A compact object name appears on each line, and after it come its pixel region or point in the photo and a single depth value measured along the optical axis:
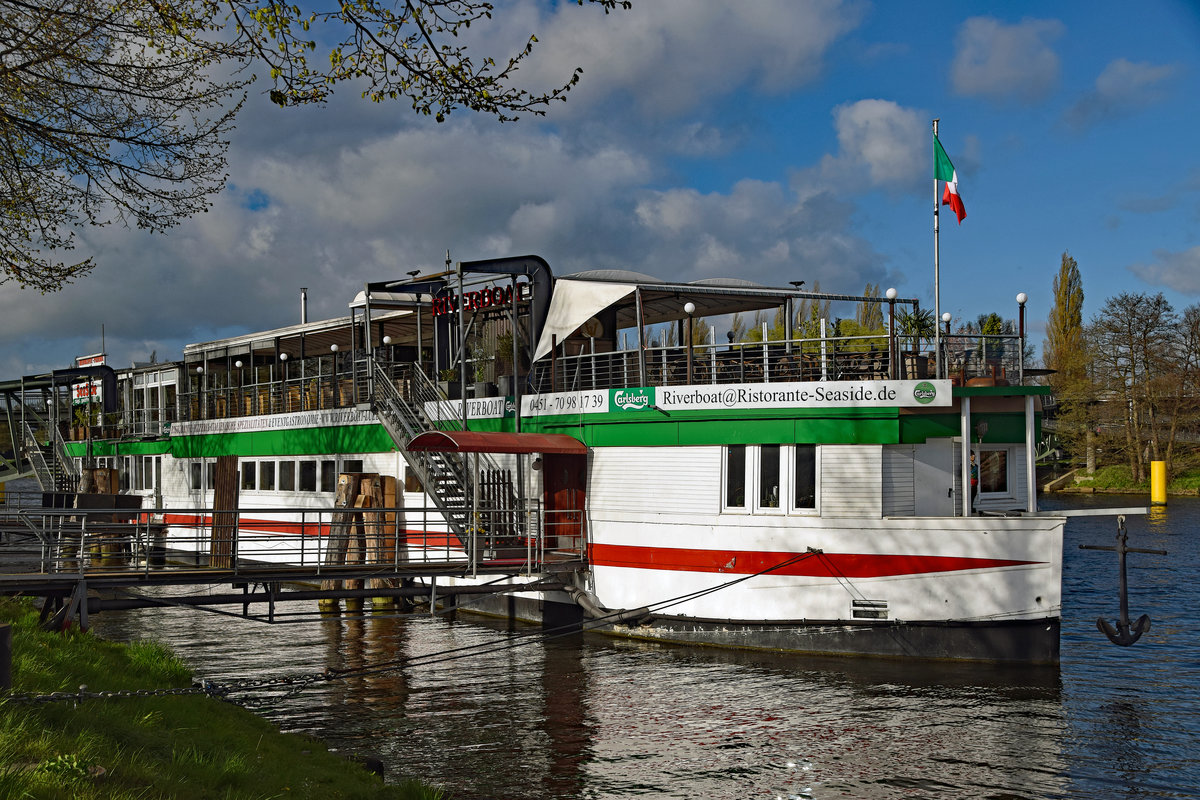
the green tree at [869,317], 64.62
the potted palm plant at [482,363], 26.11
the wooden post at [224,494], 30.64
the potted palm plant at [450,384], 25.23
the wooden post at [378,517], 23.74
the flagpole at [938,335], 18.53
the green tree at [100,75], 10.28
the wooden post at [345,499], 24.80
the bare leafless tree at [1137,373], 66.44
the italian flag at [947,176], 19.92
